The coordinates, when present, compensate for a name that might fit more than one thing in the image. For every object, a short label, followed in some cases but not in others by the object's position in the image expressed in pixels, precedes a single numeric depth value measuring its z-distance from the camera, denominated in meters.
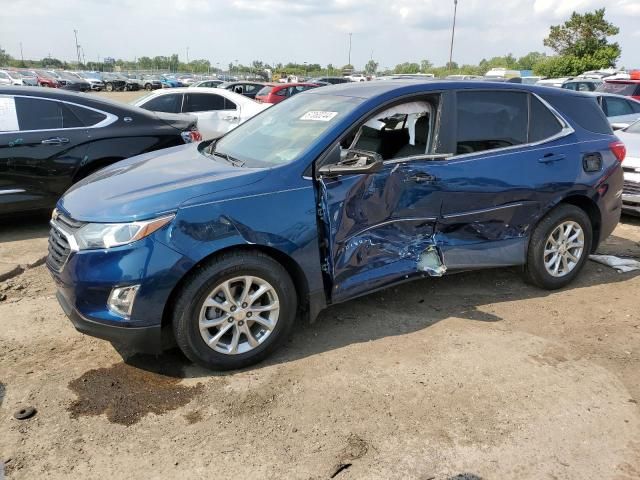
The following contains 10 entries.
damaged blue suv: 3.12
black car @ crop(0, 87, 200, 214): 5.78
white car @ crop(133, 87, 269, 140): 10.75
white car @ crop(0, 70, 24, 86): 31.62
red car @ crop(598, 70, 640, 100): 13.62
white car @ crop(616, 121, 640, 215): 6.80
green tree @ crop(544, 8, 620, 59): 40.00
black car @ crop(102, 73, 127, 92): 44.44
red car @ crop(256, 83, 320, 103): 17.94
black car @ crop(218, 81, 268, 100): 19.92
